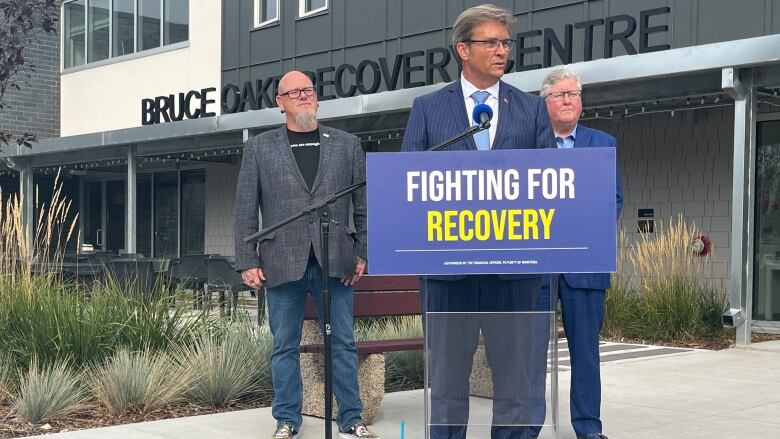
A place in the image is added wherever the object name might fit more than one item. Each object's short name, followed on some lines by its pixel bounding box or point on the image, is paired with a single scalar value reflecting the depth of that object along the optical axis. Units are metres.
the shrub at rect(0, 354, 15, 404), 6.50
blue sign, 3.63
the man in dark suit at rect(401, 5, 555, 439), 3.93
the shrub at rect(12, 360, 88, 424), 5.99
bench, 5.86
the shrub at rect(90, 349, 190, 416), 6.22
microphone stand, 4.21
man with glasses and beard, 5.20
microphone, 3.81
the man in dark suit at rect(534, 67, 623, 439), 5.04
